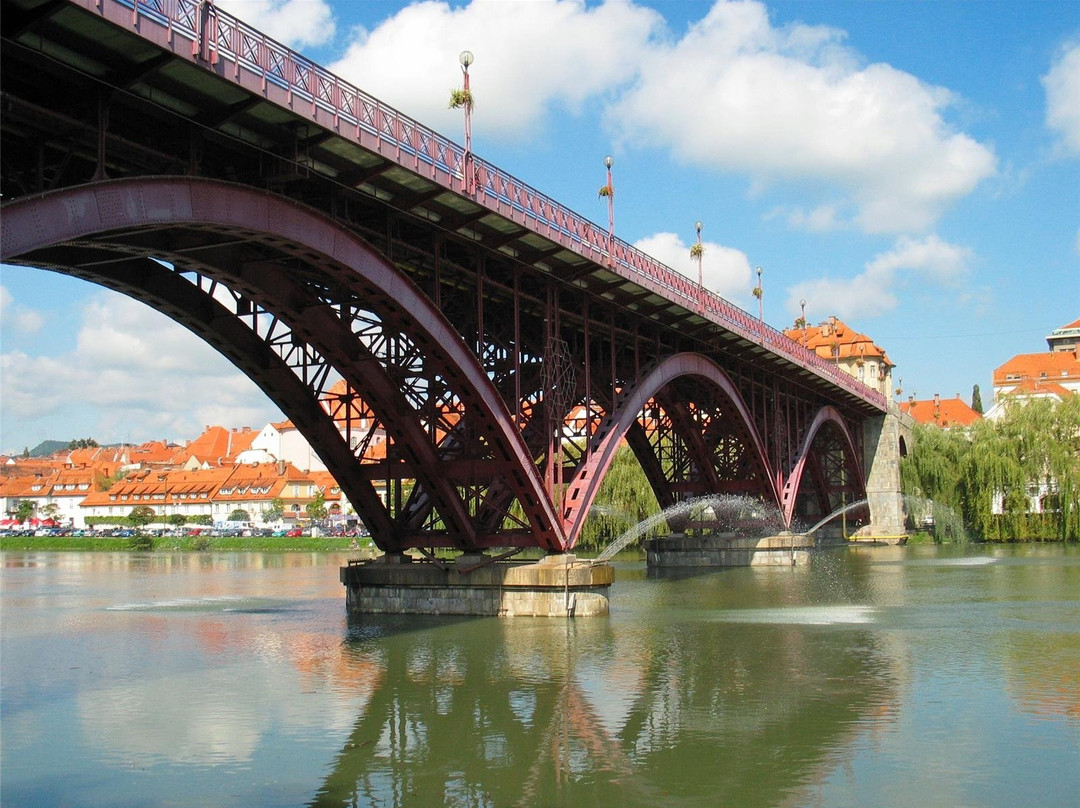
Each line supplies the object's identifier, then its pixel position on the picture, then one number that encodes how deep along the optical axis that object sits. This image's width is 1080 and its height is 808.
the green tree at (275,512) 120.00
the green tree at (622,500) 67.69
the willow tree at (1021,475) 68.56
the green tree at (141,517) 110.75
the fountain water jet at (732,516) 56.74
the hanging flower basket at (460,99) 27.53
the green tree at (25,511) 135.88
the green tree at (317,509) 110.50
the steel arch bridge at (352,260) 17.80
